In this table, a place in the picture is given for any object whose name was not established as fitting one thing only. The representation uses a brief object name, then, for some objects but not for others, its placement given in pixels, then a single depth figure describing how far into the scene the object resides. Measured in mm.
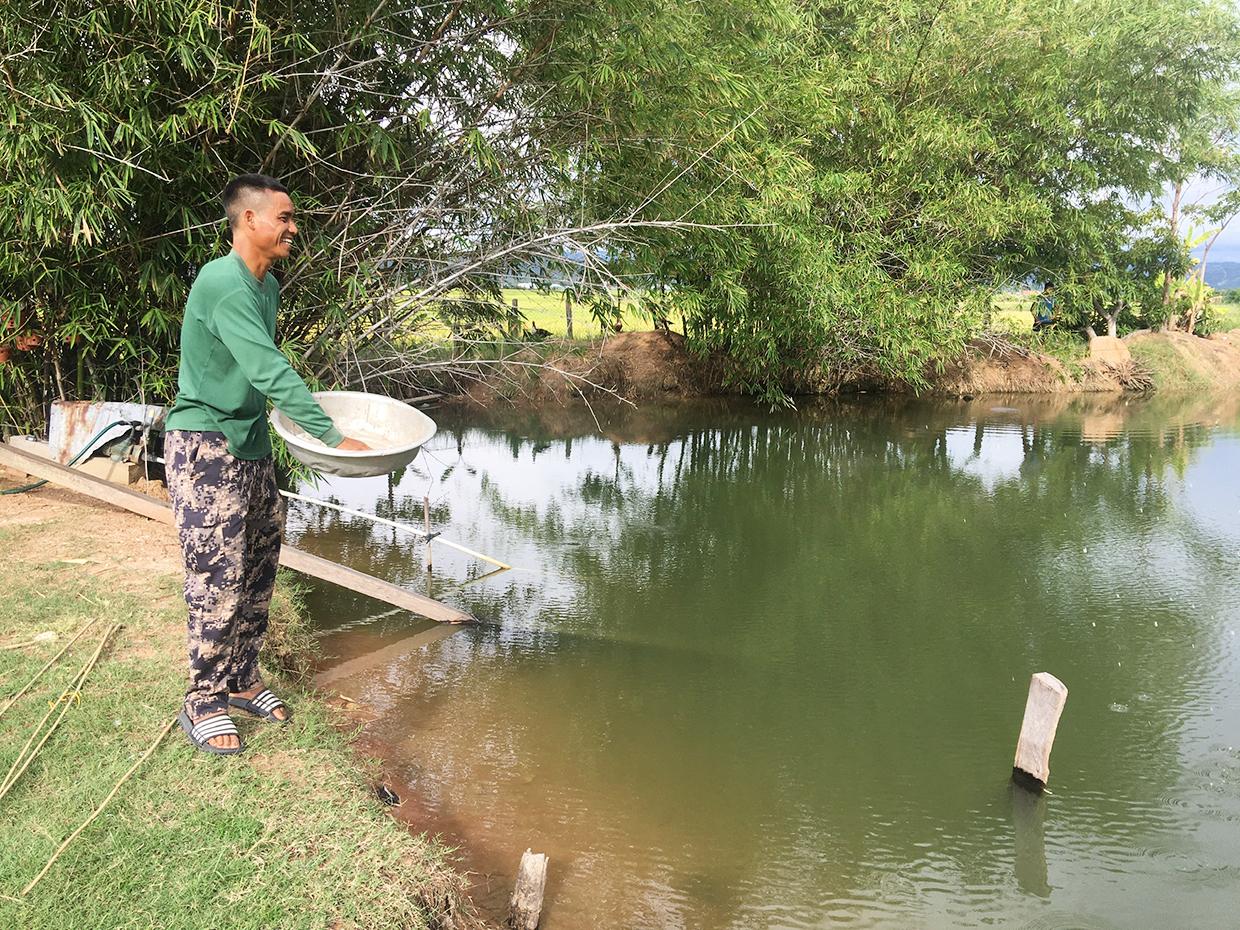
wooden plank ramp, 5359
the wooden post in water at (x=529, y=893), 2857
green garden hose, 5934
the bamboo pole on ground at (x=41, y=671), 3199
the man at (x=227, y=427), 2748
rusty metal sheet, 6059
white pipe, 6070
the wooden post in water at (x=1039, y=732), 3783
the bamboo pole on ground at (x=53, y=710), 2783
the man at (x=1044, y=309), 16703
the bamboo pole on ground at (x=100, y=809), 2340
